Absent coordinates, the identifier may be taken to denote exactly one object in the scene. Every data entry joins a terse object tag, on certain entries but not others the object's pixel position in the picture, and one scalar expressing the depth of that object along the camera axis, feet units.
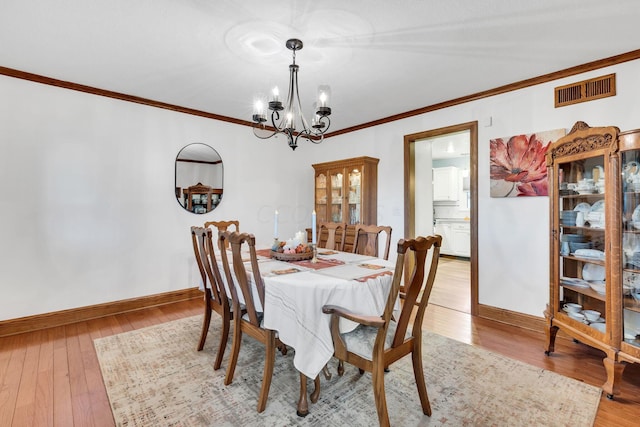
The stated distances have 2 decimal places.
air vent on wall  8.46
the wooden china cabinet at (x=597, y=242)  6.42
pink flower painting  9.59
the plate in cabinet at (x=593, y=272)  7.36
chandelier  7.20
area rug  5.58
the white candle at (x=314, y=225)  7.22
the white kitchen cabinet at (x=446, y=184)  23.21
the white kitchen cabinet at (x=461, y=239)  21.91
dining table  5.42
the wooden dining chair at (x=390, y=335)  4.72
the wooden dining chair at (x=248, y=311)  5.64
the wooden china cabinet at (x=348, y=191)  14.07
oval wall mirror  12.81
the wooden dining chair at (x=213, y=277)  6.83
